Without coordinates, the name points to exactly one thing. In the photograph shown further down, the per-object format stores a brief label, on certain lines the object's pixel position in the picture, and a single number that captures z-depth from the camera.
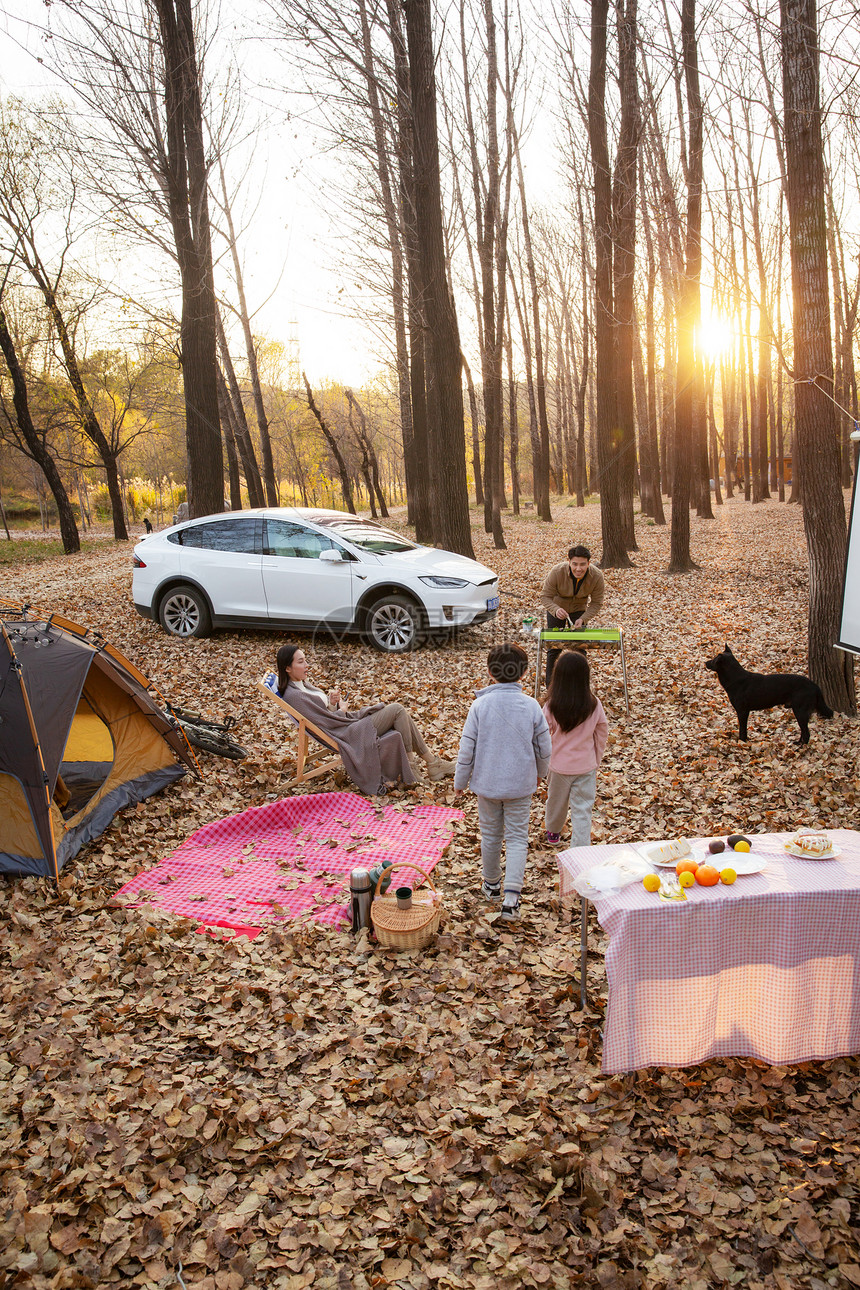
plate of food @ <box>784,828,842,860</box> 3.38
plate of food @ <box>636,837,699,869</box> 3.37
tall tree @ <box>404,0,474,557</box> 11.73
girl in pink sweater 4.48
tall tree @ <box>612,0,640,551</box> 13.90
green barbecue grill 7.44
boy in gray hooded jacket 4.23
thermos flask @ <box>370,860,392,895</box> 4.52
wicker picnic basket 4.22
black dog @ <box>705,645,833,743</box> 6.58
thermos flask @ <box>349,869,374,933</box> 4.43
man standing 7.76
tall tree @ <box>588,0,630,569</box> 14.04
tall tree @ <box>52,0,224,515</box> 12.21
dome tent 5.23
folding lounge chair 6.38
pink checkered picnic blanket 4.84
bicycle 7.02
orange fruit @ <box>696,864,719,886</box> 3.16
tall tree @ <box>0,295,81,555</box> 20.05
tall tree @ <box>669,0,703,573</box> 12.52
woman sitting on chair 6.35
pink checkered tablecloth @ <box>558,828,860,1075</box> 3.06
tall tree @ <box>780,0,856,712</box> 6.45
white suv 9.62
